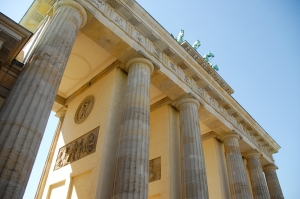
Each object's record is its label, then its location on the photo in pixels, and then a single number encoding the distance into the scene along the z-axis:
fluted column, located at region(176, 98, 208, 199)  11.17
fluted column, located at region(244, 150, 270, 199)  17.78
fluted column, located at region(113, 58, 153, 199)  8.16
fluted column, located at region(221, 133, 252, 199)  15.06
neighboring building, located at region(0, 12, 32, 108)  6.77
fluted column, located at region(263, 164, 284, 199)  20.50
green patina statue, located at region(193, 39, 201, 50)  22.44
